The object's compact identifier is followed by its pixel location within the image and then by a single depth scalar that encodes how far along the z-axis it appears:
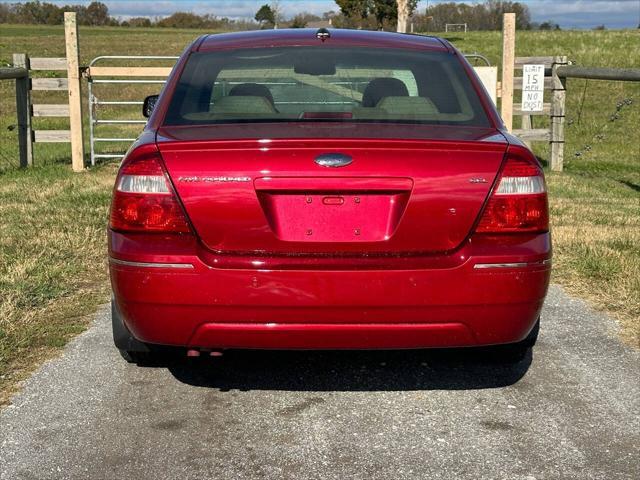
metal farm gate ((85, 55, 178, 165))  13.34
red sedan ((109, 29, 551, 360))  3.58
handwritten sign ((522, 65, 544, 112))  13.00
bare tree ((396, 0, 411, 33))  46.92
